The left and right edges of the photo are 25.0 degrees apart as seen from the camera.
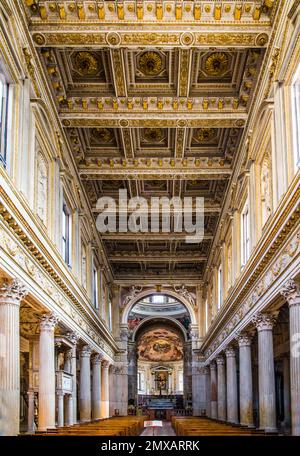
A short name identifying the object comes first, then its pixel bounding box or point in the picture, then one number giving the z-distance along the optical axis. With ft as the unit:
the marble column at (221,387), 103.22
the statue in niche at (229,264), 91.09
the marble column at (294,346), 48.11
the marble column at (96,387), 106.83
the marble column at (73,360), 80.58
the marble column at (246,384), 78.64
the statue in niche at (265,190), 60.90
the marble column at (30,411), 77.27
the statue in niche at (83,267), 91.68
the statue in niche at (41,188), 60.34
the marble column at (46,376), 63.93
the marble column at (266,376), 64.08
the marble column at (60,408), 75.93
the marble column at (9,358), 47.91
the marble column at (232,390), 90.68
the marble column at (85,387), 93.09
